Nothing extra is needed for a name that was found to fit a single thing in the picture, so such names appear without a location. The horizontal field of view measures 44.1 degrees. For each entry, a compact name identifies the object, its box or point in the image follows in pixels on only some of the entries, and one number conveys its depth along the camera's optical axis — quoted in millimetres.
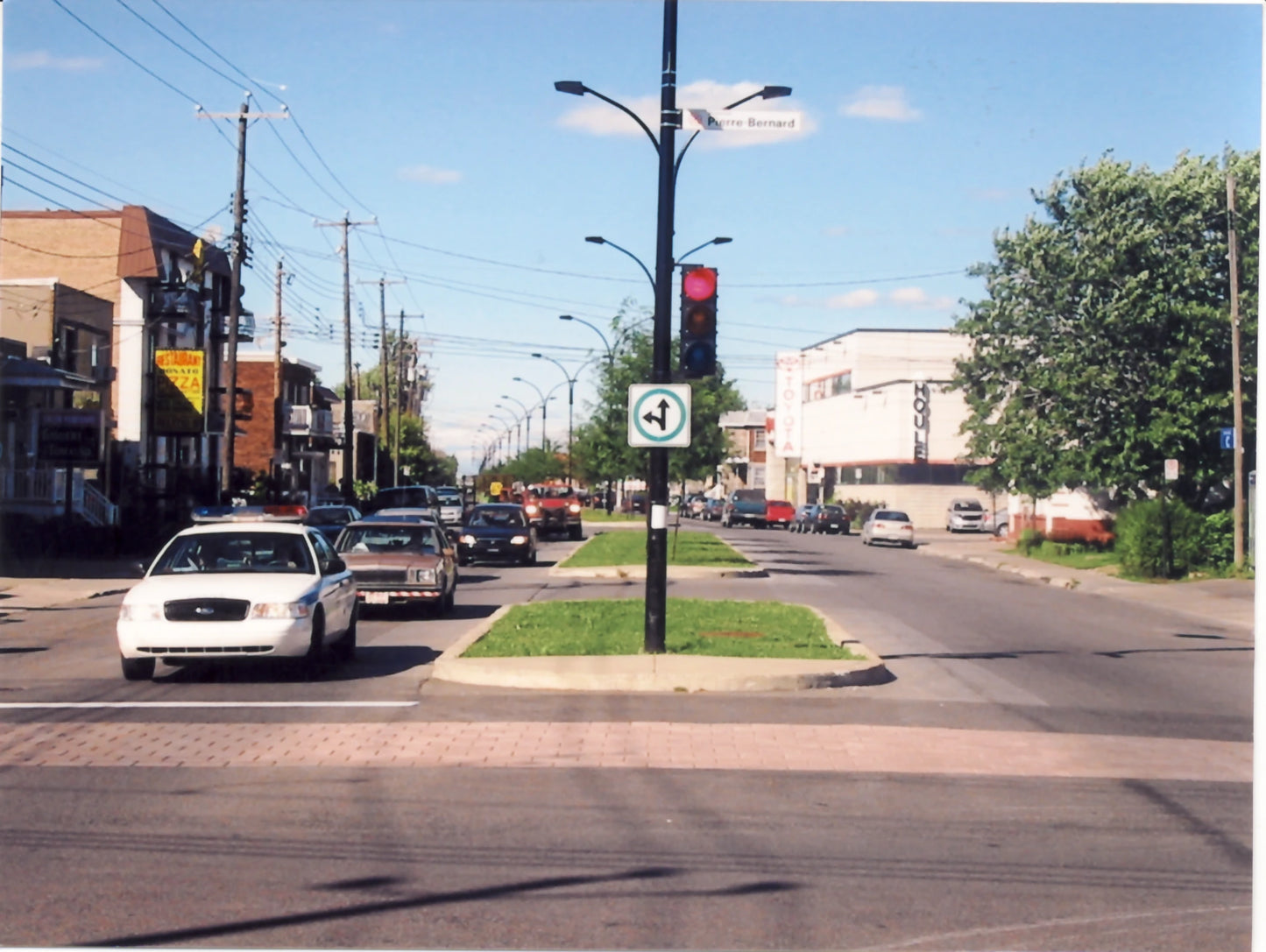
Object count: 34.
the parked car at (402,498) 52594
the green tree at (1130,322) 38000
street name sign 14008
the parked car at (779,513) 79812
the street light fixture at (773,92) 18047
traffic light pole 15430
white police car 14344
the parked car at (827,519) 72375
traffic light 15688
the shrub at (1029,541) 48506
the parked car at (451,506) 55375
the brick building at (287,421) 79125
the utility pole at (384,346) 76938
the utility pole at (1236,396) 32844
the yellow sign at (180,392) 47500
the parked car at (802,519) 74000
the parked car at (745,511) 78500
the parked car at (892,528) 58812
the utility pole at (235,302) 39219
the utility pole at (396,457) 78669
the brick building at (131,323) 47531
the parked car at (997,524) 70031
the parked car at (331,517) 38969
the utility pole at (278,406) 50456
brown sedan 21516
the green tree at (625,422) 41312
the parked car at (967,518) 73562
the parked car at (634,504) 90812
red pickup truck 55156
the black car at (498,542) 37125
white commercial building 84688
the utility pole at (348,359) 60219
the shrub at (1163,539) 35469
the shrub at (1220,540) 36188
